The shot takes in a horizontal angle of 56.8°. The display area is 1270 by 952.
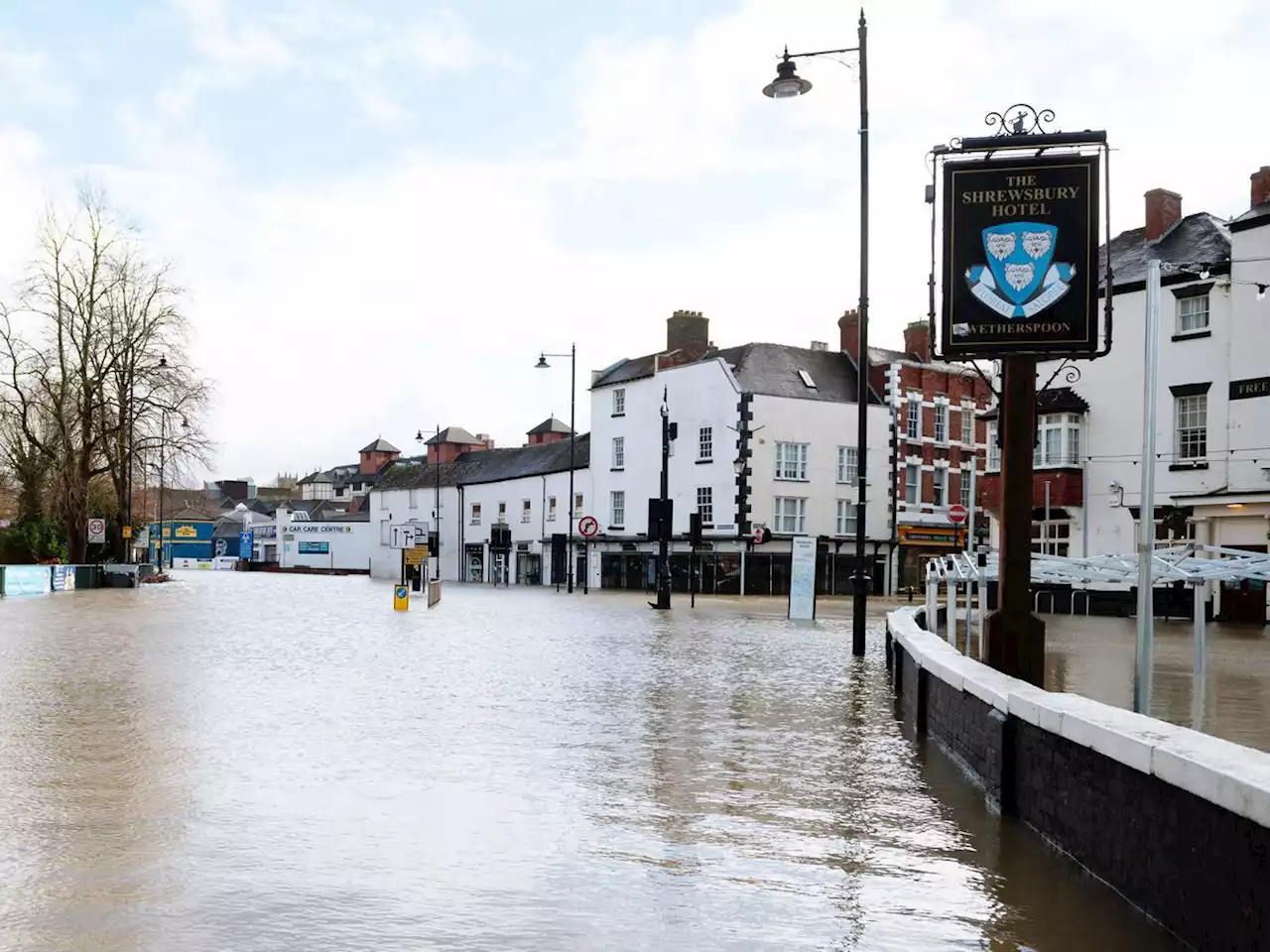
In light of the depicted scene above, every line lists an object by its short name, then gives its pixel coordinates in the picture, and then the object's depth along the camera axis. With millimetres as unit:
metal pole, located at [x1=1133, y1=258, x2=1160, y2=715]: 7750
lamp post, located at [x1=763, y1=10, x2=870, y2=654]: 17359
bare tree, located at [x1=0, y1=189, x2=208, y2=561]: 43188
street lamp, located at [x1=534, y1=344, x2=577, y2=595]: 46906
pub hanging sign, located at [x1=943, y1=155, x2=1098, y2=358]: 9477
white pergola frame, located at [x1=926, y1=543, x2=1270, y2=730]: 12672
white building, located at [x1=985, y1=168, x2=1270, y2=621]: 27938
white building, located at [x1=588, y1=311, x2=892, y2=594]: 49344
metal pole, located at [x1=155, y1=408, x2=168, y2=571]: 44188
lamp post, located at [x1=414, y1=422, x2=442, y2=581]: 68250
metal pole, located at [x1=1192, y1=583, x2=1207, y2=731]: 11180
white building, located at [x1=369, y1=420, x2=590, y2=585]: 62406
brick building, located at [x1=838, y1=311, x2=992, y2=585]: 51938
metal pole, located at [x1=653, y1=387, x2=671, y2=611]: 32312
